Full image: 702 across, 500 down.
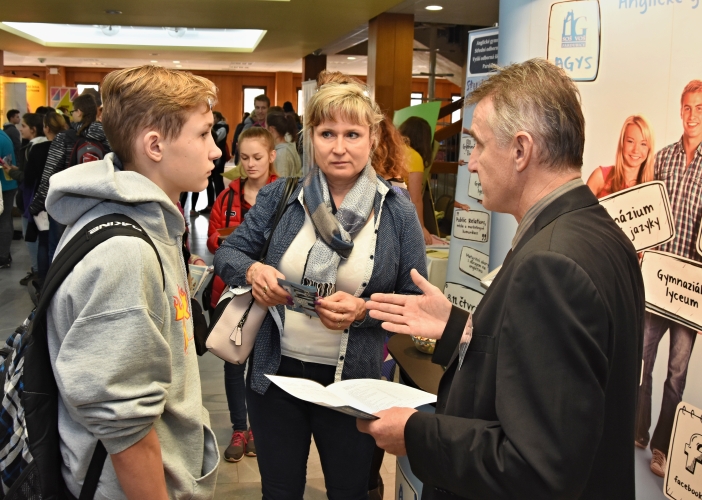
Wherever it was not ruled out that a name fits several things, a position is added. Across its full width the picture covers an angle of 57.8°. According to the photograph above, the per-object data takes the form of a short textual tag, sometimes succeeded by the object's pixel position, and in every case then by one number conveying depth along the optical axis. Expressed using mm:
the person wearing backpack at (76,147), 4422
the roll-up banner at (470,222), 3871
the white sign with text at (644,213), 1972
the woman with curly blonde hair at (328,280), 1916
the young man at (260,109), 8820
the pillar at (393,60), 8055
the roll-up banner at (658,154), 1861
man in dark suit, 965
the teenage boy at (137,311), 1125
